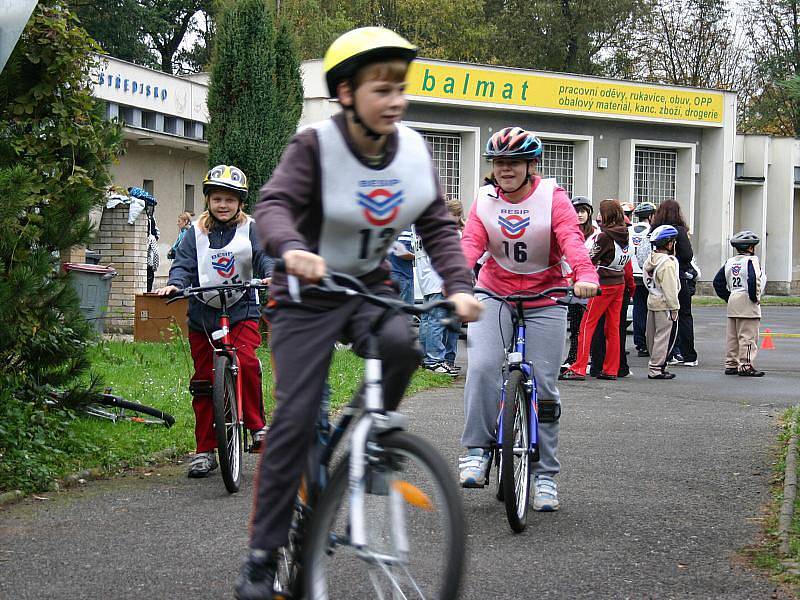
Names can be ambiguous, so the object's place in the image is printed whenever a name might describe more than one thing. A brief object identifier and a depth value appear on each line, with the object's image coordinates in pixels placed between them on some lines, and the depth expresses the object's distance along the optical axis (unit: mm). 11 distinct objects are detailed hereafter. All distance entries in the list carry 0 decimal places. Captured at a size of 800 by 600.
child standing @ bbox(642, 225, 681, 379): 14805
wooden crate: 17172
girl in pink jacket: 6727
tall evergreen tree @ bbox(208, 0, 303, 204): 17859
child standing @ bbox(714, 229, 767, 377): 14891
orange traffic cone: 20094
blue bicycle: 6191
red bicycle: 7129
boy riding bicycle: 3992
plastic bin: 14086
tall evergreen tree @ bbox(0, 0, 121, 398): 7715
